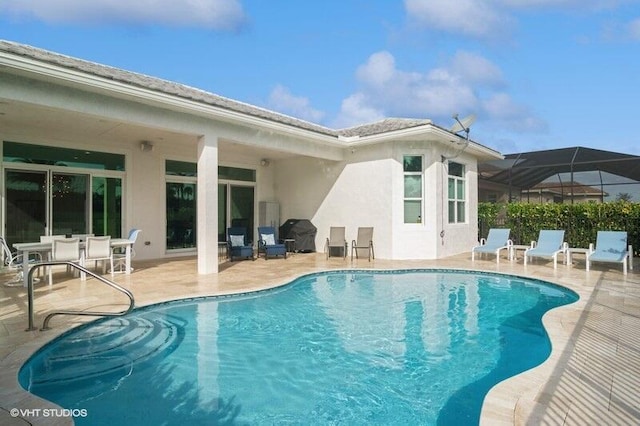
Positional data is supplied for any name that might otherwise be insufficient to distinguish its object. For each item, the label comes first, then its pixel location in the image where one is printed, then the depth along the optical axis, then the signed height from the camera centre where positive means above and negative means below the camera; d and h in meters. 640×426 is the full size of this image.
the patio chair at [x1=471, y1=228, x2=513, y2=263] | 12.24 -0.90
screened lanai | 16.89 +2.07
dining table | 7.73 -0.64
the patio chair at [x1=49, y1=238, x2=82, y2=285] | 8.10 -0.68
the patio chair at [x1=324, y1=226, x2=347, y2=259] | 13.48 -0.87
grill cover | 14.84 -0.67
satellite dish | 11.82 +2.93
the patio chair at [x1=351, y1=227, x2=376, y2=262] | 12.99 -0.90
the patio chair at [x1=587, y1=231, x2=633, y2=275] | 9.66 -0.93
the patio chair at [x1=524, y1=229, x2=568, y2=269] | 10.90 -0.91
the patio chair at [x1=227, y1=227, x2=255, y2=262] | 12.20 -0.92
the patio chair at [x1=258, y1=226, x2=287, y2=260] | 12.85 -0.94
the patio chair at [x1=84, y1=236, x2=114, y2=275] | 8.64 -0.70
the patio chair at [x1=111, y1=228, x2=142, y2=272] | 9.54 -1.02
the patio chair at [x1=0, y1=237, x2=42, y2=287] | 8.07 -1.01
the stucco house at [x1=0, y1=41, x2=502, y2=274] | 7.86 +1.61
